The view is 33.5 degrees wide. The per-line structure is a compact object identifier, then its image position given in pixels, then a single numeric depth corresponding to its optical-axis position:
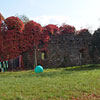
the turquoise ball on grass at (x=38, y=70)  11.19
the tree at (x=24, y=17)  25.74
